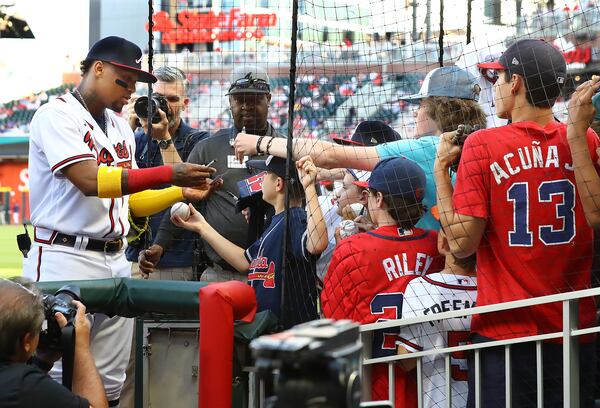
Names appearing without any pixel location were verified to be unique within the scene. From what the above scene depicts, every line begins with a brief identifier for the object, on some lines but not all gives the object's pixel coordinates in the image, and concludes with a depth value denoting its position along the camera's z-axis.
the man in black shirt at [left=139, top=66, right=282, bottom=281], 4.64
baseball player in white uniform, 3.70
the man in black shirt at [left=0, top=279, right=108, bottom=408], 2.43
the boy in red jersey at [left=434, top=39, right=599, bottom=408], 2.96
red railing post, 3.29
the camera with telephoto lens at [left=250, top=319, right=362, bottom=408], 1.24
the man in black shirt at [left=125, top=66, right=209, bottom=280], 4.89
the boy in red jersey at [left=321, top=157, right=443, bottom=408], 3.38
